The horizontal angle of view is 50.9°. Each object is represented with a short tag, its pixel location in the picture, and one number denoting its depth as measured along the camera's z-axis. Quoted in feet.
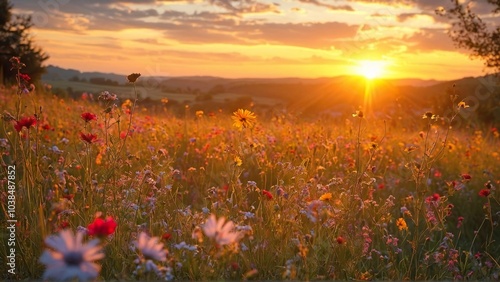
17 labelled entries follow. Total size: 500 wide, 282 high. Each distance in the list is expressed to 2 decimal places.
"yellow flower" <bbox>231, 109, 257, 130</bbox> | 13.75
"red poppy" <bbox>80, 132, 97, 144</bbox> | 10.26
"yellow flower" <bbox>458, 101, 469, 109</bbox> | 12.66
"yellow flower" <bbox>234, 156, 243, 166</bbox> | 11.80
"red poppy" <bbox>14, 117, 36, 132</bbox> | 10.06
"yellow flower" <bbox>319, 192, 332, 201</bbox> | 10.27
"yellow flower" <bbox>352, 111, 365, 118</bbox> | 13.25
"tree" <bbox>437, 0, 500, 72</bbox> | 50.26
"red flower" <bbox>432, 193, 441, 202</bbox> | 12.54
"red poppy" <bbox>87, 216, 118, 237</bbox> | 5.14
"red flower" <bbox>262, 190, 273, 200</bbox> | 10.25
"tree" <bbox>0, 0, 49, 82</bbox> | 71.20
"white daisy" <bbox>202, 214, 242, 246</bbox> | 5.94
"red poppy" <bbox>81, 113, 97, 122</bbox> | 10.73
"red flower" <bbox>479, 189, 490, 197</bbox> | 11.94
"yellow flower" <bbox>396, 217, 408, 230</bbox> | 11.91
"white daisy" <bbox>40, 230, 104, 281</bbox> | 4.26
